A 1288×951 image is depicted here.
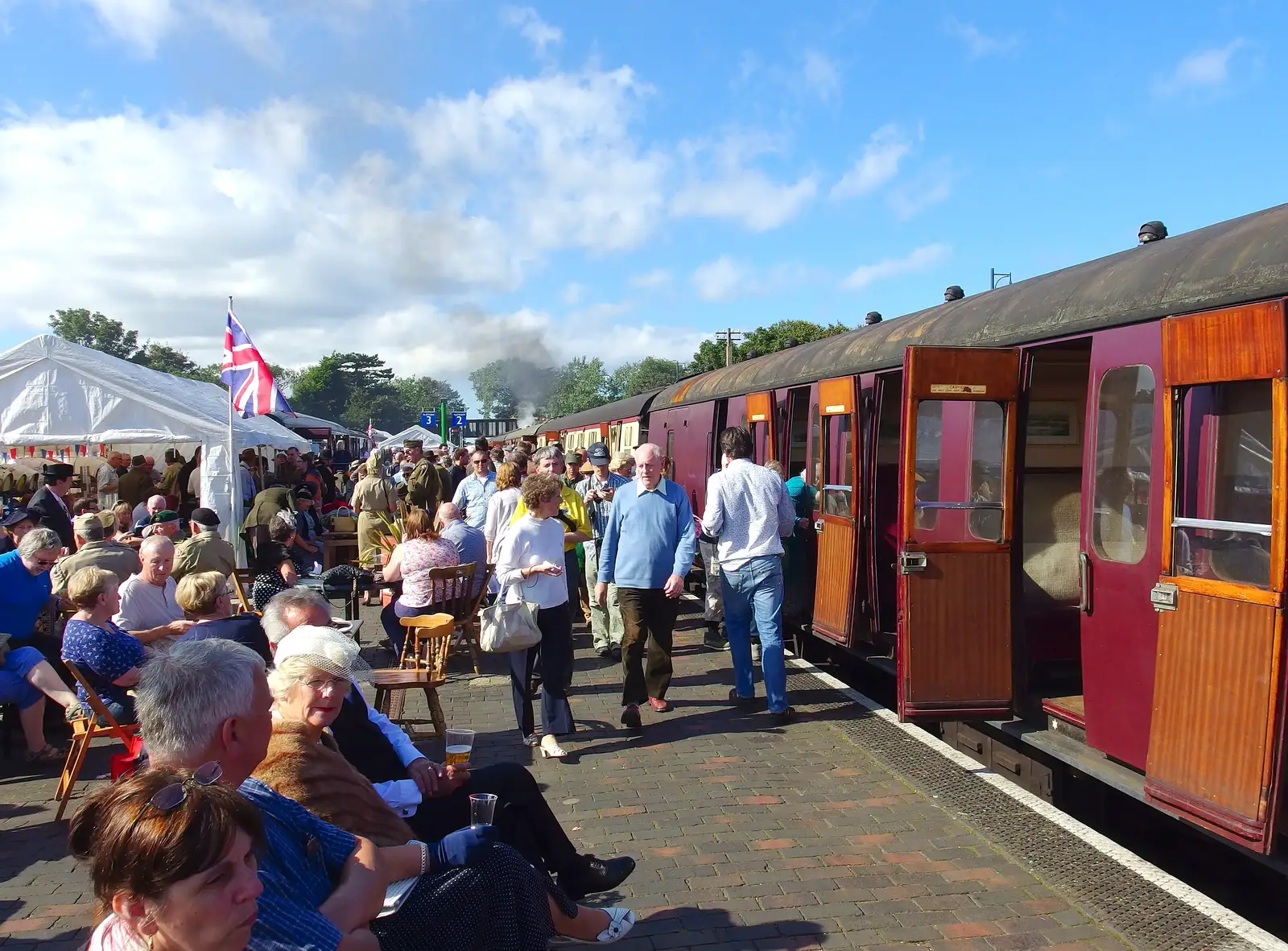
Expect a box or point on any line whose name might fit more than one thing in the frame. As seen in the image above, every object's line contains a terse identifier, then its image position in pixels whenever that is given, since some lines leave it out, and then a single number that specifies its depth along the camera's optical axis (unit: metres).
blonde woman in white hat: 2.90
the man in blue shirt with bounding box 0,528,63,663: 6.37
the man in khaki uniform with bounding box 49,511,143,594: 6.92
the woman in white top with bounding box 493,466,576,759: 6.09
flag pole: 13.12
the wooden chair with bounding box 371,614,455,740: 5.95
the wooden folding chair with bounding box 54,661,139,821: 5.13
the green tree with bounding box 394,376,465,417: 154.99
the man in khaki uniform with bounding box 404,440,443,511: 12.90
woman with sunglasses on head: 1.84
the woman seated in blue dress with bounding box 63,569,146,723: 5.23
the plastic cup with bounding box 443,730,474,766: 3.77
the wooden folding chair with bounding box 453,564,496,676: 8.09
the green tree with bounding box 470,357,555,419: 139.74
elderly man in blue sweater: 6.62
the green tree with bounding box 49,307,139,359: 116.12
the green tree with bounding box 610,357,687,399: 100.31
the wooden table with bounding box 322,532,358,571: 12.59
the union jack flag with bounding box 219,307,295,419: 13.49
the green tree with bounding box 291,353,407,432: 123.88
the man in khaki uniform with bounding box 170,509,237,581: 7.86
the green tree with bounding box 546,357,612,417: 112.25
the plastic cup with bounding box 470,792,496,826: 3.29
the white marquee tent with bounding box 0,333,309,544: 13.03
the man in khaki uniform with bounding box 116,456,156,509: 13.14
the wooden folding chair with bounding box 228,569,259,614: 8.55
